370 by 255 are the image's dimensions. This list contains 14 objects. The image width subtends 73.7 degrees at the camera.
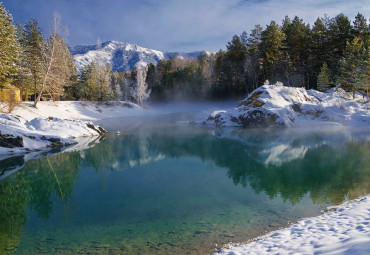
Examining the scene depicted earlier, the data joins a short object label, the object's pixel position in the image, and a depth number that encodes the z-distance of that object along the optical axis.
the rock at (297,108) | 30.36
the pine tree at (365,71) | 28.75
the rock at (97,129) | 25.10
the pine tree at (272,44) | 41.47
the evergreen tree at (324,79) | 36.81
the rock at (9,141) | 16.30
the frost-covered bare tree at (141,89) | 55.14
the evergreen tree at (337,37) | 39.12
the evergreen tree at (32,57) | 33.88
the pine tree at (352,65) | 31.67
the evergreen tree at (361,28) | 37.28
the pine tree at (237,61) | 52.78
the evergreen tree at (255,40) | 48.94
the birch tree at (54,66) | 32.56
